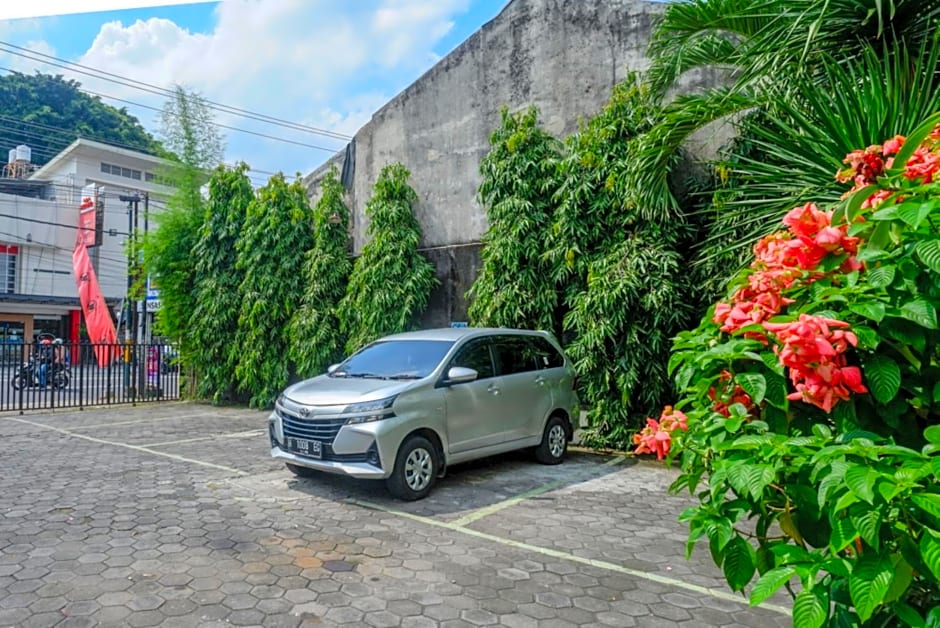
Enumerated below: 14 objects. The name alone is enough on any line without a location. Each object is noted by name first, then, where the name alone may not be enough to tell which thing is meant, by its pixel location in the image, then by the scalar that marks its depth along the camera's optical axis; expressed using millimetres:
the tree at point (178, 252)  12852
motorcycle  11602
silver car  5355
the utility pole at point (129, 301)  12625
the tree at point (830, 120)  3660
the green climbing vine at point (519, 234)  8523
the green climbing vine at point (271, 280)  11492
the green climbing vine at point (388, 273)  10086
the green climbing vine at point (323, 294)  10828
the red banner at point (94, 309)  15034
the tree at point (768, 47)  3994
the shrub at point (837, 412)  1414
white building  28969
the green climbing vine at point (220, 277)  12195
